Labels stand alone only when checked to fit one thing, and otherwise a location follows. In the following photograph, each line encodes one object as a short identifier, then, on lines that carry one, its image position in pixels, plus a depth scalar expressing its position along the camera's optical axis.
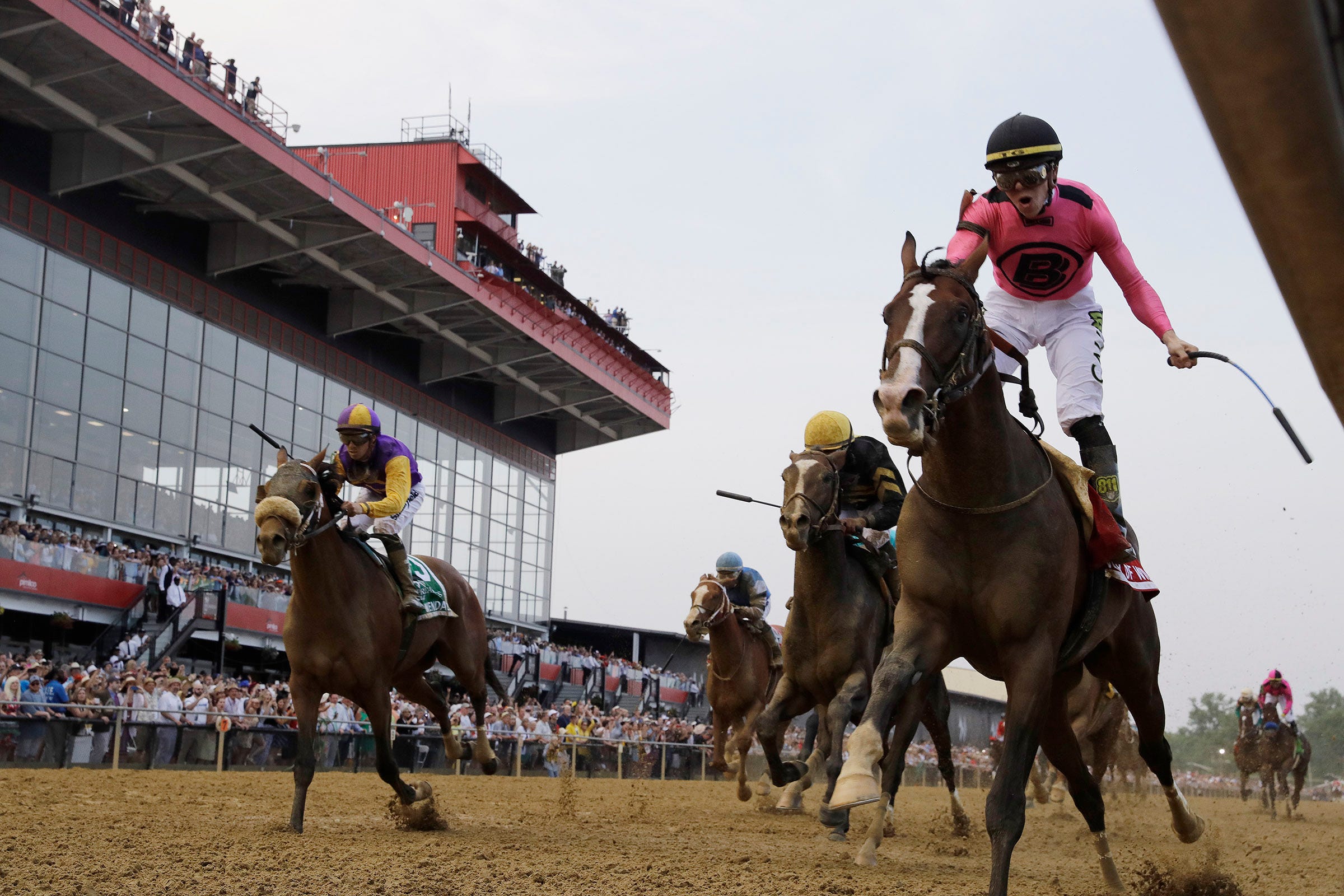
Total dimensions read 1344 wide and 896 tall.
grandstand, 28.34
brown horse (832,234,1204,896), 5.04
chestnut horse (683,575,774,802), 13.95
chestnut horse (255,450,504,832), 8.72
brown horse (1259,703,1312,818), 20.95
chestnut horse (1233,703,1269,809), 21.56
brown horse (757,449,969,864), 8.69
